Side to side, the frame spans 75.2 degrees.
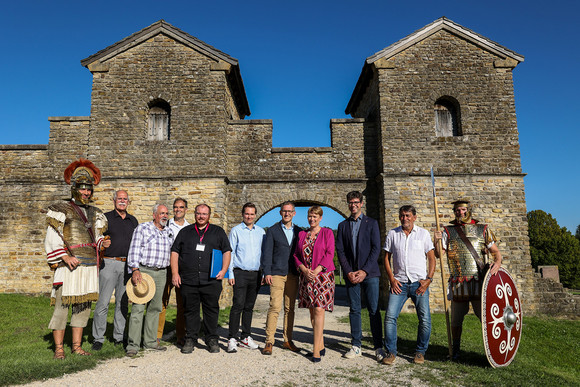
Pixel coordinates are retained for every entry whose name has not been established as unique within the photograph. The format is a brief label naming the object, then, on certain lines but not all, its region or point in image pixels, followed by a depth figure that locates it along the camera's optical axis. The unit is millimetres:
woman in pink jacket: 4930
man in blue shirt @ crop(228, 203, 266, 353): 5457
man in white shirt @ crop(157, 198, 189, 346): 5852
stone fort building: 10781
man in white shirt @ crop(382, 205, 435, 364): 4898
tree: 26219
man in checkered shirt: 5156
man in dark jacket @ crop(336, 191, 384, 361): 5062
